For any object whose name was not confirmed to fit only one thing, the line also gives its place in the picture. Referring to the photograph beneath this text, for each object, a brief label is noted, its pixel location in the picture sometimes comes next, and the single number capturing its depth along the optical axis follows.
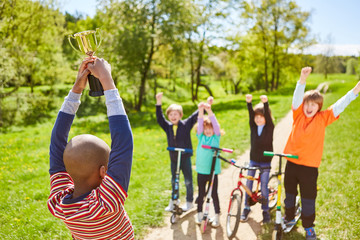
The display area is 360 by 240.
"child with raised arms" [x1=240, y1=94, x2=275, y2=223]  4.58
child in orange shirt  3.84
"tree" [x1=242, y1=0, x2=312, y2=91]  28.95
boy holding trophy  1.35
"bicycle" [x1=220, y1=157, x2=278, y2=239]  4.21
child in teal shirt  4.58
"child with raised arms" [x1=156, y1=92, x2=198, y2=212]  4.92
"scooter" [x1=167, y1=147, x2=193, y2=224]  4.80
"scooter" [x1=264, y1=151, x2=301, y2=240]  3.86
